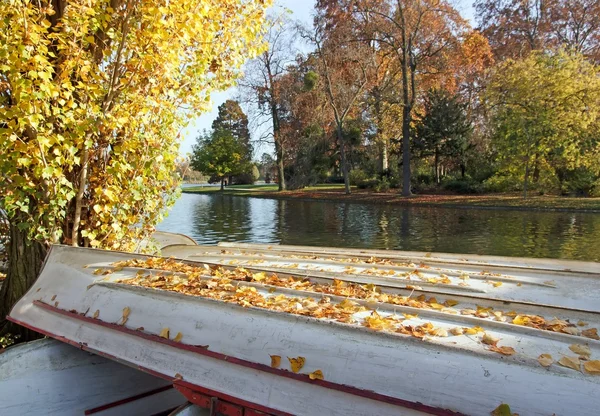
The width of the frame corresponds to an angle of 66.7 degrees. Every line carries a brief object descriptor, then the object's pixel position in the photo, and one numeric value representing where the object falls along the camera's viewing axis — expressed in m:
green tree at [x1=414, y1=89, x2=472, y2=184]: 33.72
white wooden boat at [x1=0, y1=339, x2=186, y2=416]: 3.91
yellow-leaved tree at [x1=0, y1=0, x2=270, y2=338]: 4.54
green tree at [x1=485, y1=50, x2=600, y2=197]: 26.30
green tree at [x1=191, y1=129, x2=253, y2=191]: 56.66
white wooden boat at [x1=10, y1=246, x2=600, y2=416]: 2.39
